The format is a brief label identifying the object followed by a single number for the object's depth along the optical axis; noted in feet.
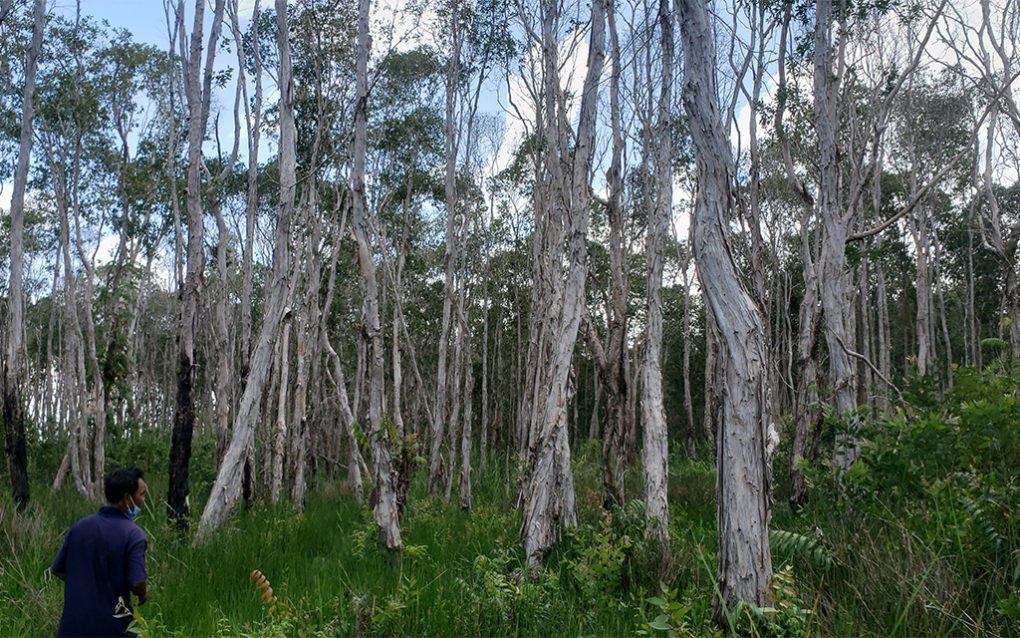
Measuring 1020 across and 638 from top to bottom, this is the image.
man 13.74
